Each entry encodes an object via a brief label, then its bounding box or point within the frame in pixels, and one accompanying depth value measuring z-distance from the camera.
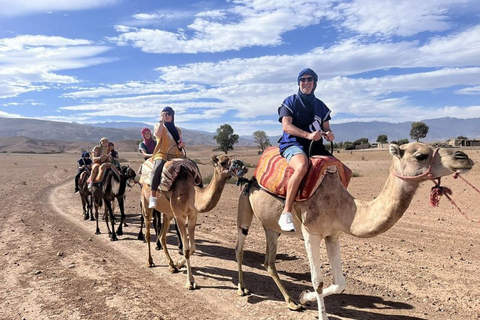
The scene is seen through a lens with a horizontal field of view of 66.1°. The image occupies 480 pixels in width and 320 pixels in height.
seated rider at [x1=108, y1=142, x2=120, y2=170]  12.66
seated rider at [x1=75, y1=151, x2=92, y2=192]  15.00
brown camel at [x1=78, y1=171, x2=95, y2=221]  13.77
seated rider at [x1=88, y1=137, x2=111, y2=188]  12.12
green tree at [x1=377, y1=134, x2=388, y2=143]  99.99
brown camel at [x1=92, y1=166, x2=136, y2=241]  11.52
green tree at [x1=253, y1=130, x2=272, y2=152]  93.99
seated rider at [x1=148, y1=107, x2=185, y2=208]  7.73
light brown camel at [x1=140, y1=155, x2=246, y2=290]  6.48
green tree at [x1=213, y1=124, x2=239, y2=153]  86.31
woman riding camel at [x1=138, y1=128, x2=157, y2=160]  10.28
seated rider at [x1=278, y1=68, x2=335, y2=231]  5.18
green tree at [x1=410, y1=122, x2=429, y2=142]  98.84
